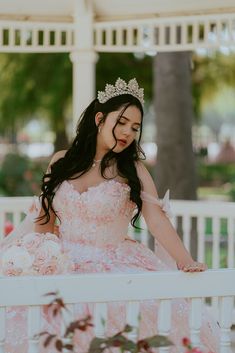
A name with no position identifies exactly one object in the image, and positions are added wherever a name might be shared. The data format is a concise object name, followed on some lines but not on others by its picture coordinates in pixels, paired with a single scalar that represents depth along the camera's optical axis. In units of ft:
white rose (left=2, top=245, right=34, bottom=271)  11.33
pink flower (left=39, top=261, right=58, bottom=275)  11.26
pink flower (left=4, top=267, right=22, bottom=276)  11.34
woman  13.14
